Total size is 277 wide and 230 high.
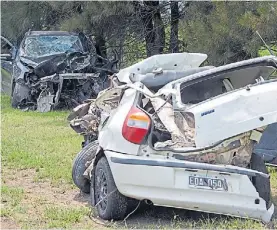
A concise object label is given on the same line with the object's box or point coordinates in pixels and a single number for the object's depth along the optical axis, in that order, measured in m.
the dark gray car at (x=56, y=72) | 13.08
